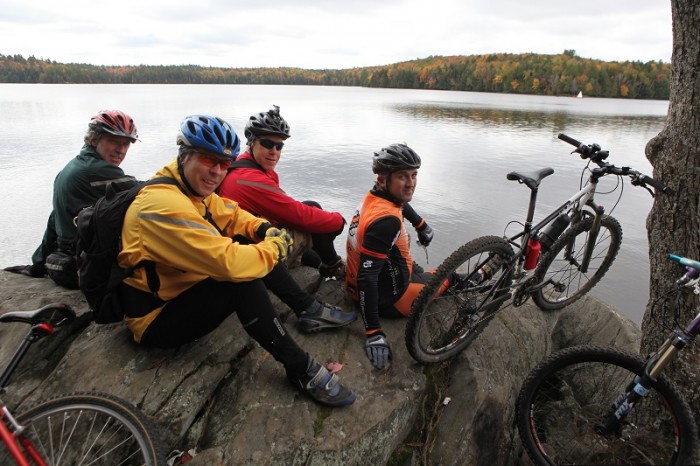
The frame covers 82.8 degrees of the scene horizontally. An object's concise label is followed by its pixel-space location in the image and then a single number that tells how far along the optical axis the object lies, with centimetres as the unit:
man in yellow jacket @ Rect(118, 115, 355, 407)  263
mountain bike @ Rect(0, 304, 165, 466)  246
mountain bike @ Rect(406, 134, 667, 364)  353
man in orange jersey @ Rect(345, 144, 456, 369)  358
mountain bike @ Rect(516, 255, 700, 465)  276
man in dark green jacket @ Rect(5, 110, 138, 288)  404
